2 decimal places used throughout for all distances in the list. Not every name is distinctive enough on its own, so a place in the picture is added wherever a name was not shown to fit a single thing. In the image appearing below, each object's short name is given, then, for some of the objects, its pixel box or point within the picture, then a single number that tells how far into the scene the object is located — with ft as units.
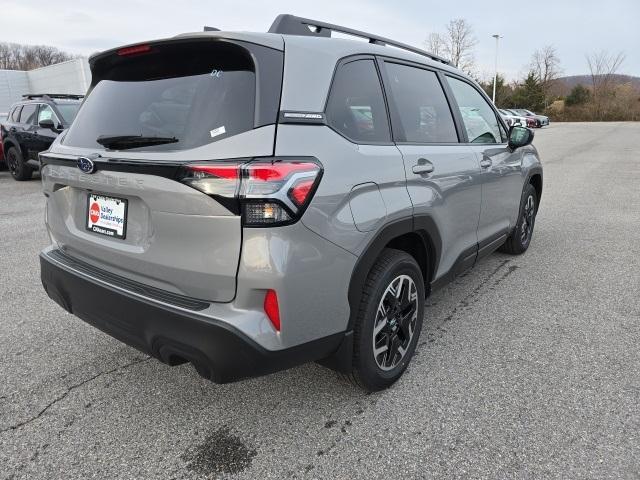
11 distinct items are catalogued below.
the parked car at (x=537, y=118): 128.36
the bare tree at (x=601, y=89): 185.99
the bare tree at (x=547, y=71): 214.07
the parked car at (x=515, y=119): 109.40
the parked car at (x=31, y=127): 32.50
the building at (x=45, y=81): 99.98
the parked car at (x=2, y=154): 40.37
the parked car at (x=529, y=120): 122.31
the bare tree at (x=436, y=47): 193.98
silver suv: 6.09
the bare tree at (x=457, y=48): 196.03
